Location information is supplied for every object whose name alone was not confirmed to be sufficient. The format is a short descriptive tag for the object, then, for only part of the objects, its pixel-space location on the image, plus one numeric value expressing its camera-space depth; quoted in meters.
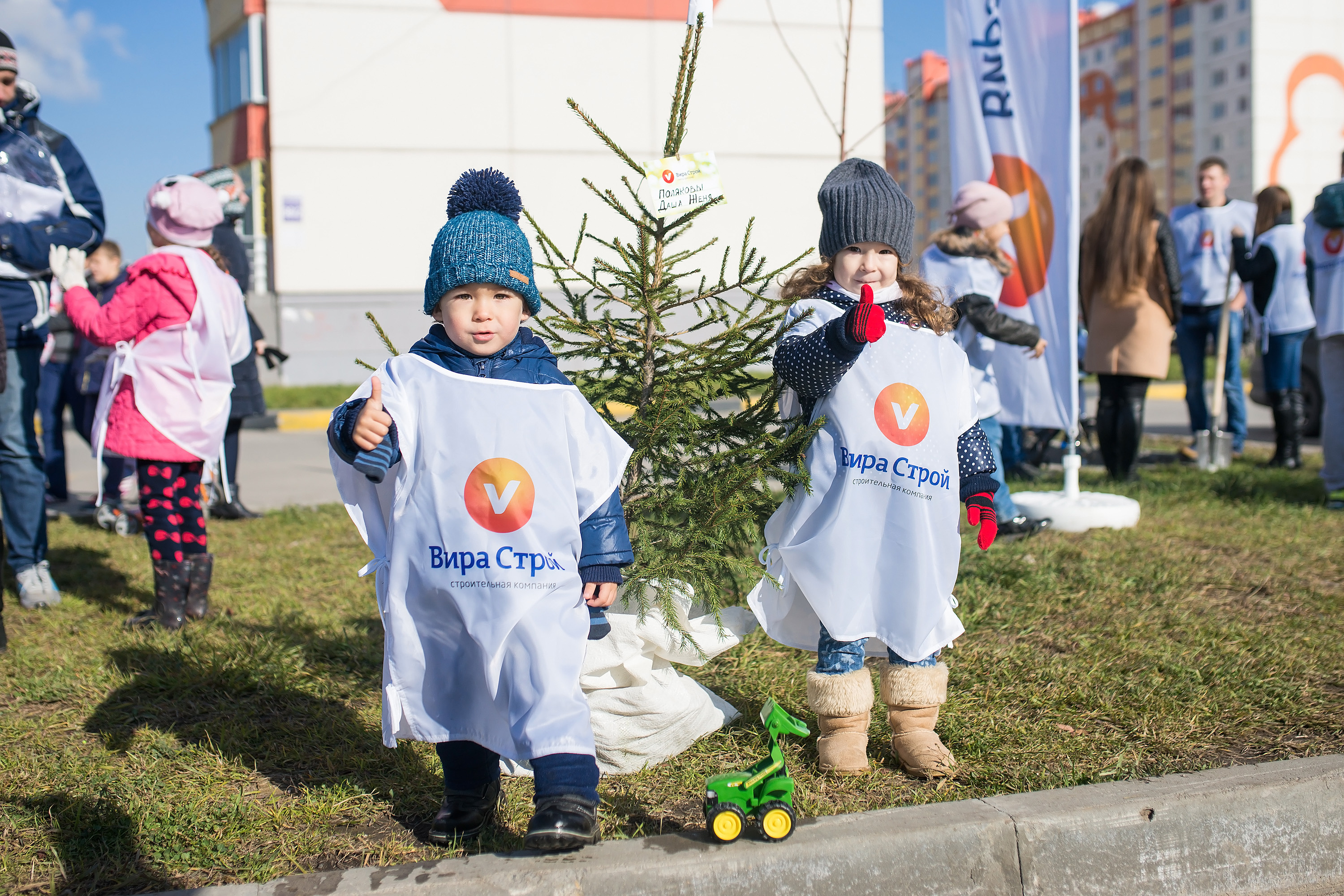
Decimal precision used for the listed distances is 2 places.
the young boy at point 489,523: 2.34
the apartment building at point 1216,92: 59.53
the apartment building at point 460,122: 17.03
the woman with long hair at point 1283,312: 7.75
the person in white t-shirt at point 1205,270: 8.12
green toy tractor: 2.38
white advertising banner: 5.59
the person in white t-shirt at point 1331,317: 6.01
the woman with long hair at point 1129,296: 6.66
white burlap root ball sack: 2.91
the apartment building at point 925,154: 115.06
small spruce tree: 2.98
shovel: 7.72
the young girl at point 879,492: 2.85
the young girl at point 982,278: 5.40
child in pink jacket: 4.24
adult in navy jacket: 4.61
